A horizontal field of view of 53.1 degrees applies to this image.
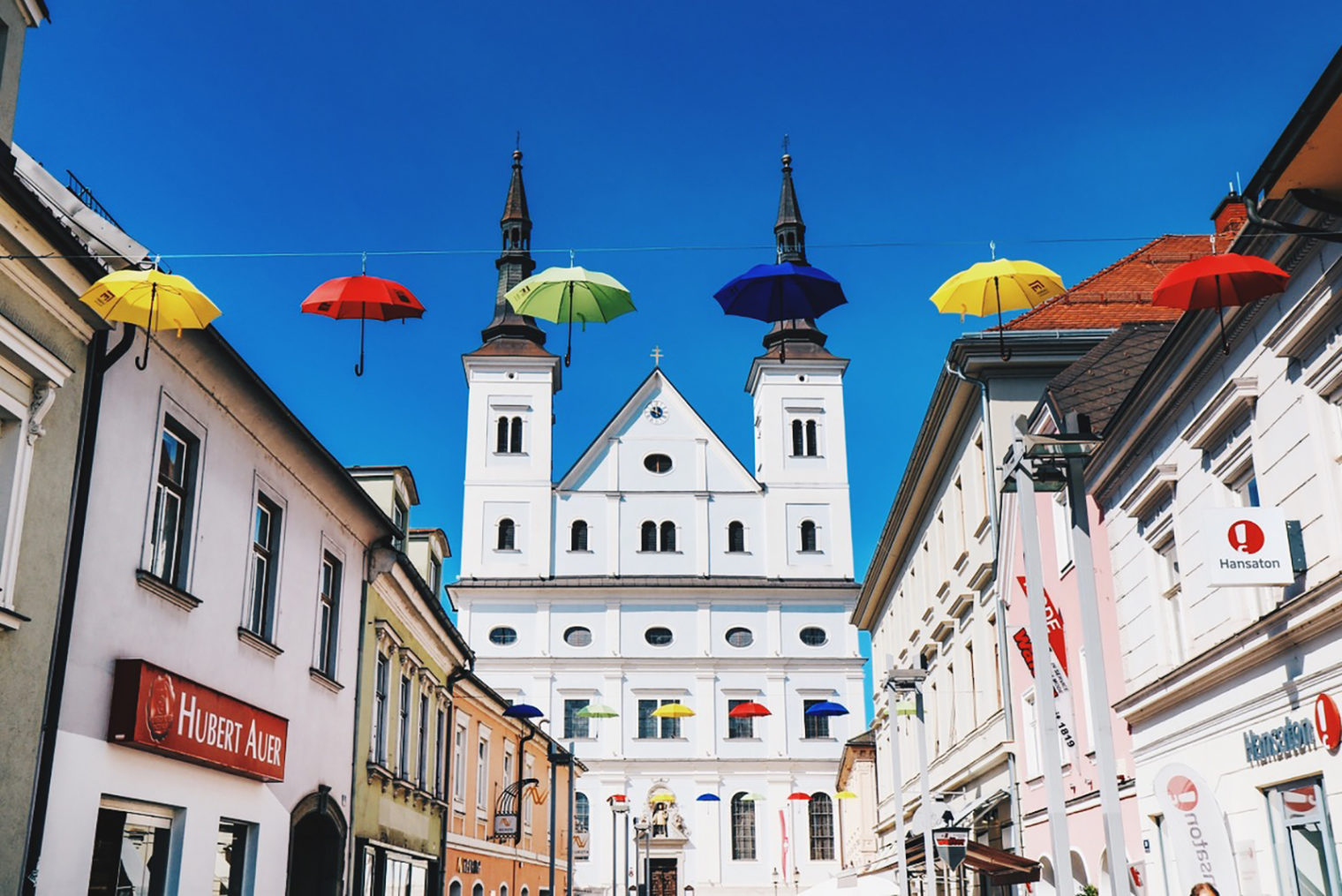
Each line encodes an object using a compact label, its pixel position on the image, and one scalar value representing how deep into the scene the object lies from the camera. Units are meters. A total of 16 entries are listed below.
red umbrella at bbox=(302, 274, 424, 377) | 10.78
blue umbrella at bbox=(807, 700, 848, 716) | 27.92
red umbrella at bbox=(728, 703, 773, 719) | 30.44
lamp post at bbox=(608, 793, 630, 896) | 36.06
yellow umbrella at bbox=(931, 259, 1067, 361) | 11.93
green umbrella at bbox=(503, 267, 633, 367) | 11.39
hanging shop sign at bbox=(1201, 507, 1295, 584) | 10.98
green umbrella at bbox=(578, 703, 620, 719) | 37.50
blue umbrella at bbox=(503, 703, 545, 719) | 29.23
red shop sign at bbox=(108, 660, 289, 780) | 10.78
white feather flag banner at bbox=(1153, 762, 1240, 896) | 11.25
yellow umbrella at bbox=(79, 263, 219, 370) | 9.52
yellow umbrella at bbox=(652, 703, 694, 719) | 37.94
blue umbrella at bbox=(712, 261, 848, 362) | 11.51
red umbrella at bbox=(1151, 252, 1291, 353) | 9.80
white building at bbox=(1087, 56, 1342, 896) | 10.38
